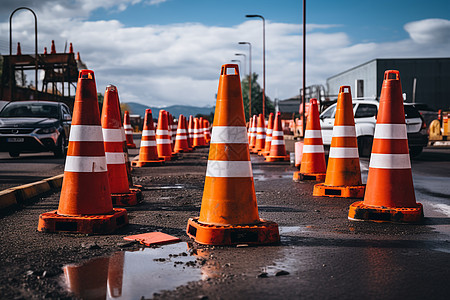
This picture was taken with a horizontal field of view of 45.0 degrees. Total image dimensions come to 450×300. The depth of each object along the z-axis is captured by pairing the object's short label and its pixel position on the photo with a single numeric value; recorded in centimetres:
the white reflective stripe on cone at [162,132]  1514
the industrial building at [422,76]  8238
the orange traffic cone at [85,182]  498
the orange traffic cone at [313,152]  933
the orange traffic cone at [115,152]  674
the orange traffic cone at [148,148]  1323
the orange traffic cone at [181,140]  2000
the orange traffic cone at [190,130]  2639
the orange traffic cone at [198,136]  2560
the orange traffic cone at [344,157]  751
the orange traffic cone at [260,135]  1922
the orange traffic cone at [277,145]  1521
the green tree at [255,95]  10846
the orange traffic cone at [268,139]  1742
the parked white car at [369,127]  1582
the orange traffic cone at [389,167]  573
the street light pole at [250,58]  5230
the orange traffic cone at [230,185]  452
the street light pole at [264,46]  3706
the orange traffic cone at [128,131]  2146
